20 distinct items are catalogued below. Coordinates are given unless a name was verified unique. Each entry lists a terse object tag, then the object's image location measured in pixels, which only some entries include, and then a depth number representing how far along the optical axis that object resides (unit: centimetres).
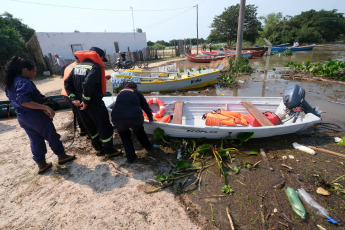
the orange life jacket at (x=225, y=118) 407
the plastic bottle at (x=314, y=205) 225
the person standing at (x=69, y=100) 325
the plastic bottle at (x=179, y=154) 360
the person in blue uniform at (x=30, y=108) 257
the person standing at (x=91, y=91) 286
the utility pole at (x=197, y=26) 2372
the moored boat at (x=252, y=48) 2161
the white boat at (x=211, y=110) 350
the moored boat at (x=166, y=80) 795
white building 1546
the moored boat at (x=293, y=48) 2377
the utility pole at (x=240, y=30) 995
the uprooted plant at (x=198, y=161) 294
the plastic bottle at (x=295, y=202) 227
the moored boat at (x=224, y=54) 1878
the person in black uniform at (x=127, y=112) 310
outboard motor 391
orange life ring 465
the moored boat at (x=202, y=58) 1710
